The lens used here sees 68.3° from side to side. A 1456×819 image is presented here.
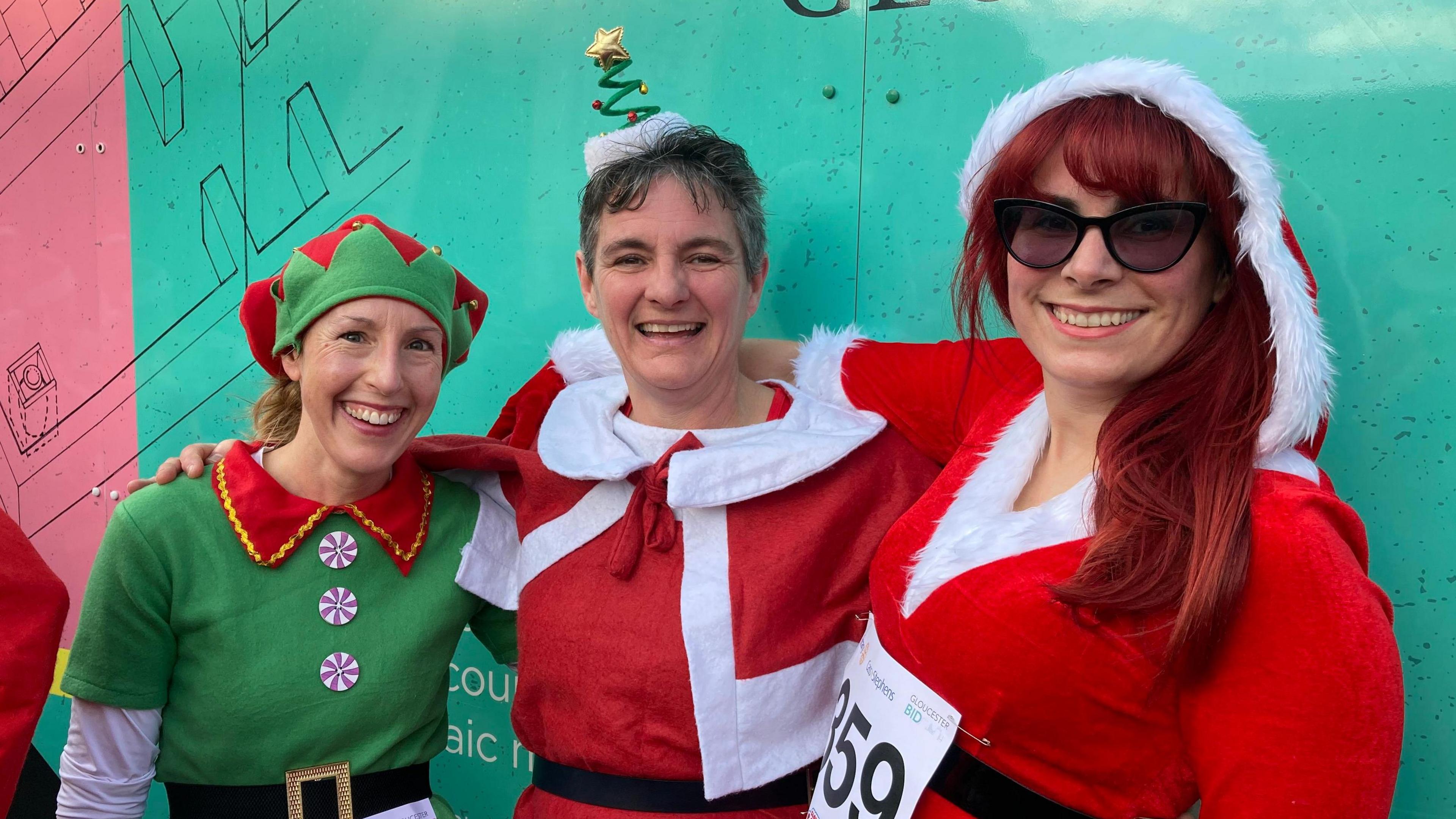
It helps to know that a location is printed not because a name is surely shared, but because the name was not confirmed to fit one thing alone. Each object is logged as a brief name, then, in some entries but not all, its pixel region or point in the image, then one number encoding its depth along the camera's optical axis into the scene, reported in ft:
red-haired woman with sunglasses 3.68
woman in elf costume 5.75
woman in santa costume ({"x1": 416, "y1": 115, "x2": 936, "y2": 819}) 5.73
